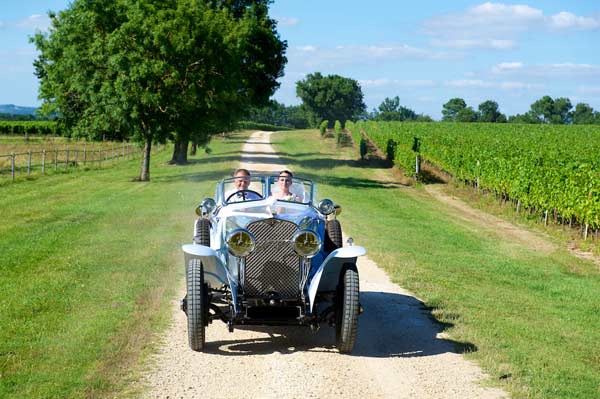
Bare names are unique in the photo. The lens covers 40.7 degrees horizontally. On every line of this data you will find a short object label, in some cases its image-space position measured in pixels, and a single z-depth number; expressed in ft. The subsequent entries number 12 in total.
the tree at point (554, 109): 522.88
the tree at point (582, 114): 508.12
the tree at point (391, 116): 645.92
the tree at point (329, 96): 517.14
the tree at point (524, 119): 463.83
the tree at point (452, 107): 581.45
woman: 33.19
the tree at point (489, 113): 476.54
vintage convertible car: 28.19
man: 33.73
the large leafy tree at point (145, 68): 107.65
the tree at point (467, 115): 513.82
